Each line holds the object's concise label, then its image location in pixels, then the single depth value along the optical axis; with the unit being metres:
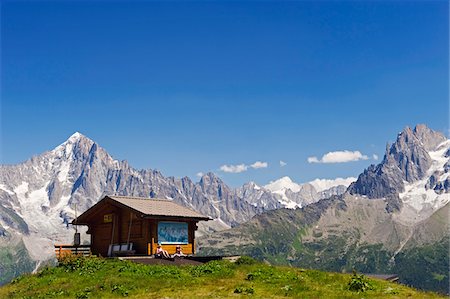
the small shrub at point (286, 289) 30.22
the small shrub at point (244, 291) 30.50
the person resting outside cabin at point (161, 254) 48.24
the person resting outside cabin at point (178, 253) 49.88
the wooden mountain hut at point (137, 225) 52.00
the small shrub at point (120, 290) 31.62
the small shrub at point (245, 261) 40.81
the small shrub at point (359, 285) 30.70
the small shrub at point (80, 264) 40.48
